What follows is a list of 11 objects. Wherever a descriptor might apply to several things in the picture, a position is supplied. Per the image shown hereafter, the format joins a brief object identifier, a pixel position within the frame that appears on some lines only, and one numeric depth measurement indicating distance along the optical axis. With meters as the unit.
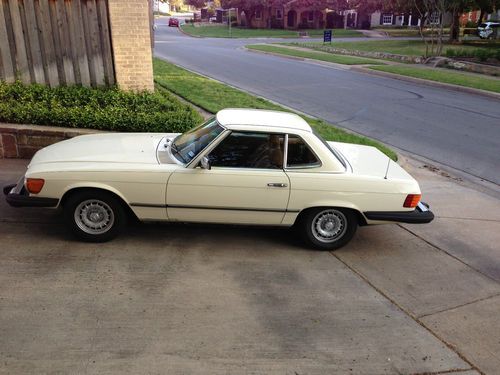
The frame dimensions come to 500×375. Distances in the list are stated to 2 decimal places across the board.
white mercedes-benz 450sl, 4.65
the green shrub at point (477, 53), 25.72
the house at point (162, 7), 133.95
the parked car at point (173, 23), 73.25
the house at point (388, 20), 69.35
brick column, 8.91
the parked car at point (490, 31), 38.94
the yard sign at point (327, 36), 38.09
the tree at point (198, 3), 95.06
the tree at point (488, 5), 31.24
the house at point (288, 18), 67.25
